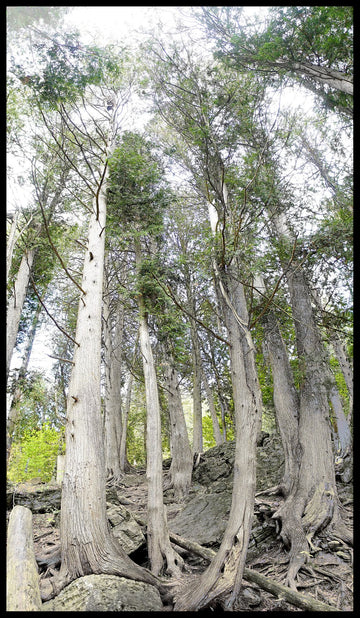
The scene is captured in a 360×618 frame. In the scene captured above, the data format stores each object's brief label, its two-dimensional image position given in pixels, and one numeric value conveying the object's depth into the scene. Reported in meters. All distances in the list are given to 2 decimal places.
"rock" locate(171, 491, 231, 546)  6.00
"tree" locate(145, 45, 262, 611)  3.69
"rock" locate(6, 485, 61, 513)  7.75
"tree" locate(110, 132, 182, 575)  5.78
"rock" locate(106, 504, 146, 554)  5.29
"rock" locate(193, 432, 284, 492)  7.70
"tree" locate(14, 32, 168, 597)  3.76
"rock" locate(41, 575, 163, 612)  3.27
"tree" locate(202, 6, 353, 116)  4.98
